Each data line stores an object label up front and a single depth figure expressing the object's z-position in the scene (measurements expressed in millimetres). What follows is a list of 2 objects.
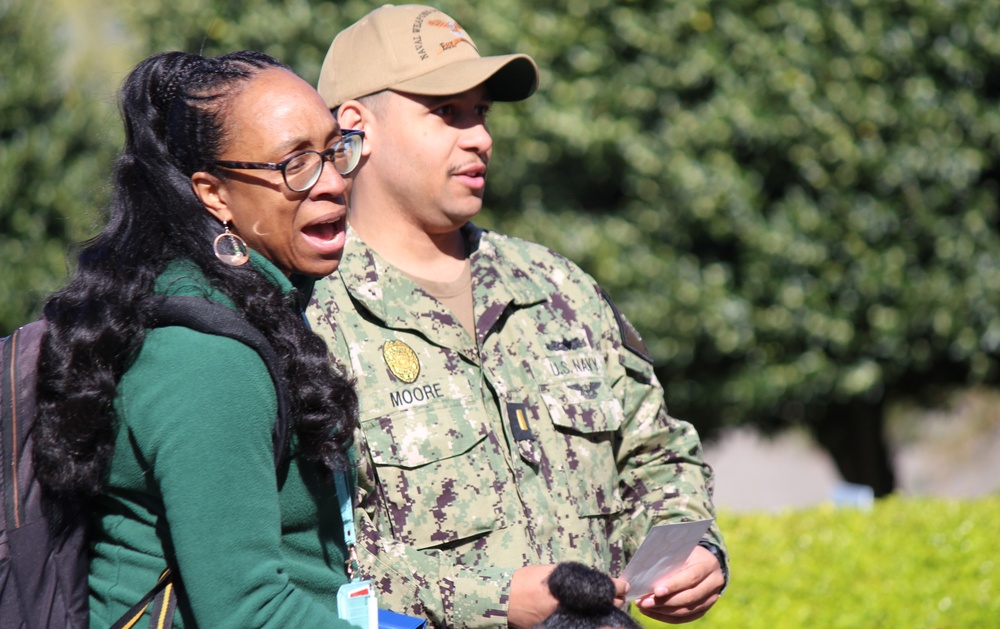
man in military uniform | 8082
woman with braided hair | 7627
